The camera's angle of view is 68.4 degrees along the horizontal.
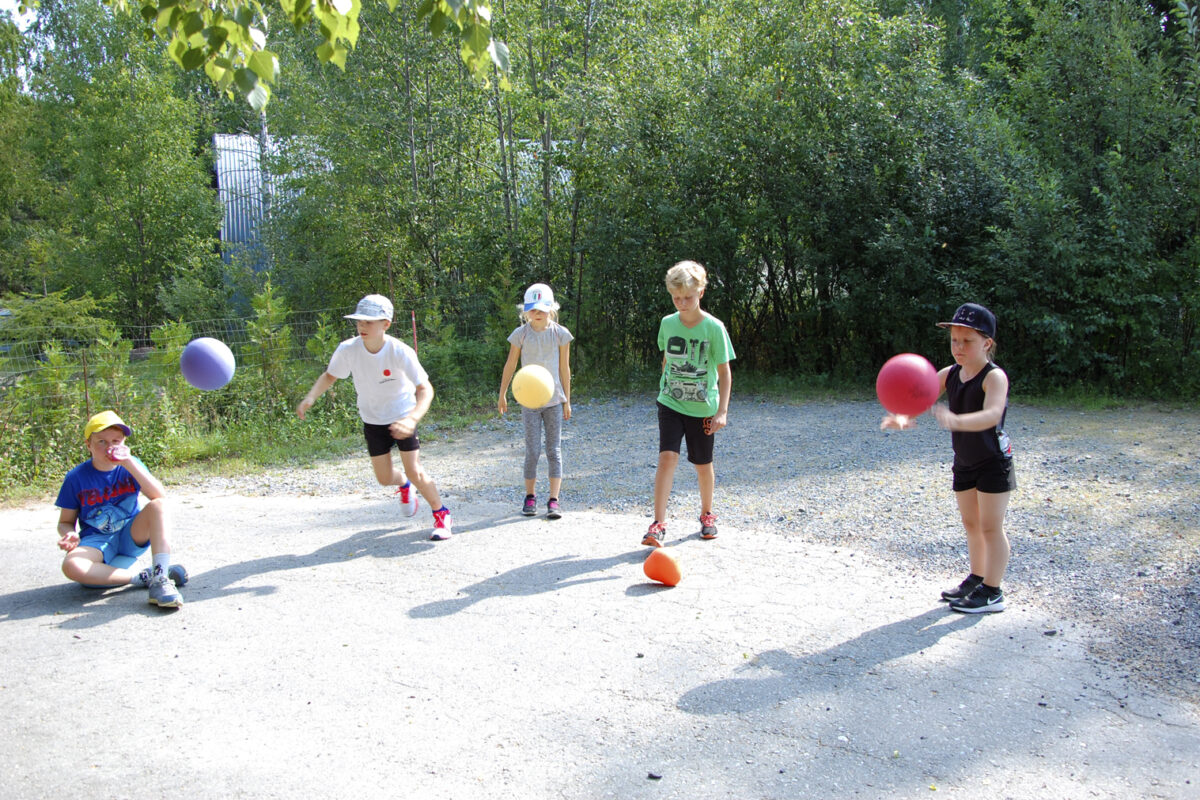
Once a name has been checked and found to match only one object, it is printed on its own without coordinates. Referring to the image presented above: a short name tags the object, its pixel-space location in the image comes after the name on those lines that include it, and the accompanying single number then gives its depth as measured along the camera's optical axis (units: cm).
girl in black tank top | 451
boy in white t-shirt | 623
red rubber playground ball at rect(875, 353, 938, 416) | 479
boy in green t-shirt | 601
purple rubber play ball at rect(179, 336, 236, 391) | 650
